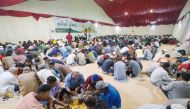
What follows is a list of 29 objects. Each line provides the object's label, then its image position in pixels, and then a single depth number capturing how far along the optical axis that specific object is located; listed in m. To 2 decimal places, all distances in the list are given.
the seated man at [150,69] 3.32
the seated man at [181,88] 1.96
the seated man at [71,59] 4.82
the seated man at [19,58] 4.01
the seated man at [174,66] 3.28
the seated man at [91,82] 2.32
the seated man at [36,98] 1.56
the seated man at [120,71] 3.35
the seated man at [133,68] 3.52
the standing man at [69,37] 9.08
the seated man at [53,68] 3.15
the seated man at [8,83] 2.67
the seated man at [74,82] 2.61
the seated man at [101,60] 4.33
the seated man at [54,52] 6.02
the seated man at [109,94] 1.87
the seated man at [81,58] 4.84
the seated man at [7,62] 3.95
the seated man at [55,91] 2.12
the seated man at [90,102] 1.46
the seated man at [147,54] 5.29
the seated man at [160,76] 2.71
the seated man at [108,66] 3.86
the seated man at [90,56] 5.11
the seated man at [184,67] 2.90
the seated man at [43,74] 2.65
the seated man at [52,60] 3.39
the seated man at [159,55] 4.72
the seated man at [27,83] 2.55
